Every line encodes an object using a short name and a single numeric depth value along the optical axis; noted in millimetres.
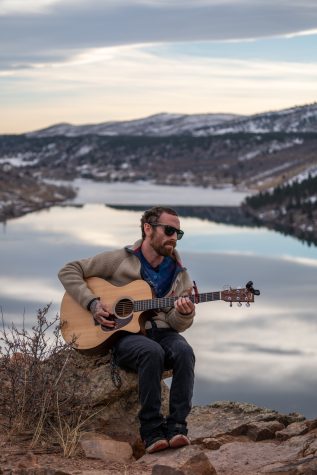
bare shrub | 6938
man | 6754
